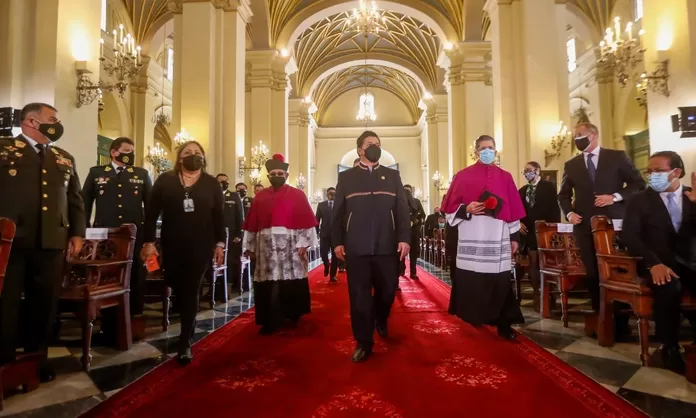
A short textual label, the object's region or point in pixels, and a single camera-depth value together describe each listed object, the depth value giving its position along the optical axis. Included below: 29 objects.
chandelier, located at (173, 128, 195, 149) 10.09
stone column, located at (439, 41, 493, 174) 16.11
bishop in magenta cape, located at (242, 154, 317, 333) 4.79
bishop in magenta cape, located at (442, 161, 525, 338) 4.07
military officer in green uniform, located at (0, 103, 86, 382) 3.03
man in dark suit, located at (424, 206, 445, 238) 13.86
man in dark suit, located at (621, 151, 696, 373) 3.27
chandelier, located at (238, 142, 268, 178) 13.73
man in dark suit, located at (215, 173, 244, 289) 7.55
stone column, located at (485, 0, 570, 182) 10.04
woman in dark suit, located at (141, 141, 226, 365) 3.66
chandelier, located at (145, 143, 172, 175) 16.53
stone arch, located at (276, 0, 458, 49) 17.59
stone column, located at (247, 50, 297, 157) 16.36
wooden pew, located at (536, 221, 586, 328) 4.64
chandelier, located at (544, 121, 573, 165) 9.74
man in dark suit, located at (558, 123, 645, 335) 4.33
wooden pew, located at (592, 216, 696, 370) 3.35
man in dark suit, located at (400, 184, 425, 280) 7.80
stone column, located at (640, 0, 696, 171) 6.03
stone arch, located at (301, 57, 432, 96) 25.56
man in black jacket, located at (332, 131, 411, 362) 3.66
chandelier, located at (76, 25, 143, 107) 6.32
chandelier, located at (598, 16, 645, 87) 7.45
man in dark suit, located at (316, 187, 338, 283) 8.62
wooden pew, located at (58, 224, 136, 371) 3.51
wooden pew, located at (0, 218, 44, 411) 2.50
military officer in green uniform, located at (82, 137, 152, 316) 4.85
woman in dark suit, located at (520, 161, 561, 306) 6.09
